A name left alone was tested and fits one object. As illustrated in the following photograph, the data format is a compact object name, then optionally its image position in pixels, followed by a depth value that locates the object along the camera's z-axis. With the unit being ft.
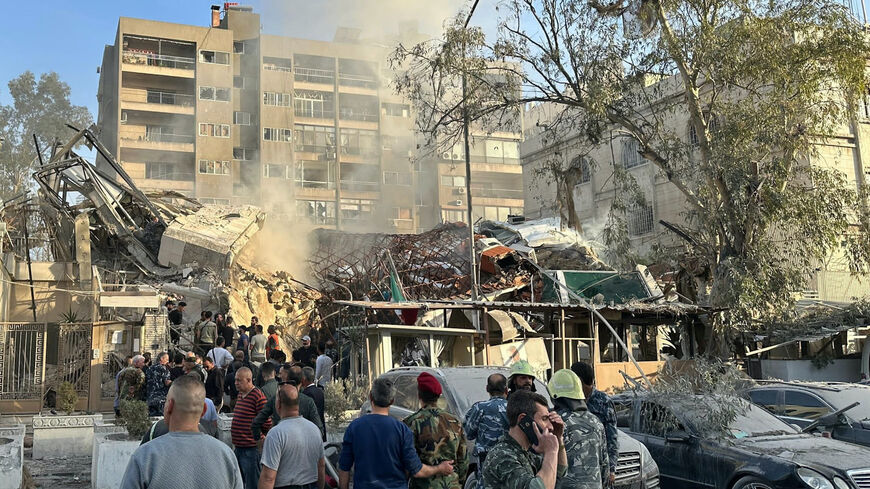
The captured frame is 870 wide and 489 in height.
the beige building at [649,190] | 102.22
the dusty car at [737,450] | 24.03
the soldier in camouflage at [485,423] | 17.93
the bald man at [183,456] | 10.45
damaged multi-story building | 162.30
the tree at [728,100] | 57.36
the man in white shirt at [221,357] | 47.02
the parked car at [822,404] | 31.96
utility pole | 58.59
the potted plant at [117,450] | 31.55
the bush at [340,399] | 36.94
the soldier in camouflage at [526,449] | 11.31
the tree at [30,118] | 160.97
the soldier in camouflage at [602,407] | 19.26
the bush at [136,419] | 32.40
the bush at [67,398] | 44.91
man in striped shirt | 22.34
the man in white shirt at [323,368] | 49.68
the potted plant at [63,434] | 41.93
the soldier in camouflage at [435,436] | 16.63
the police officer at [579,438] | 15.37
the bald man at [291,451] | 16.87
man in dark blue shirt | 15.92
